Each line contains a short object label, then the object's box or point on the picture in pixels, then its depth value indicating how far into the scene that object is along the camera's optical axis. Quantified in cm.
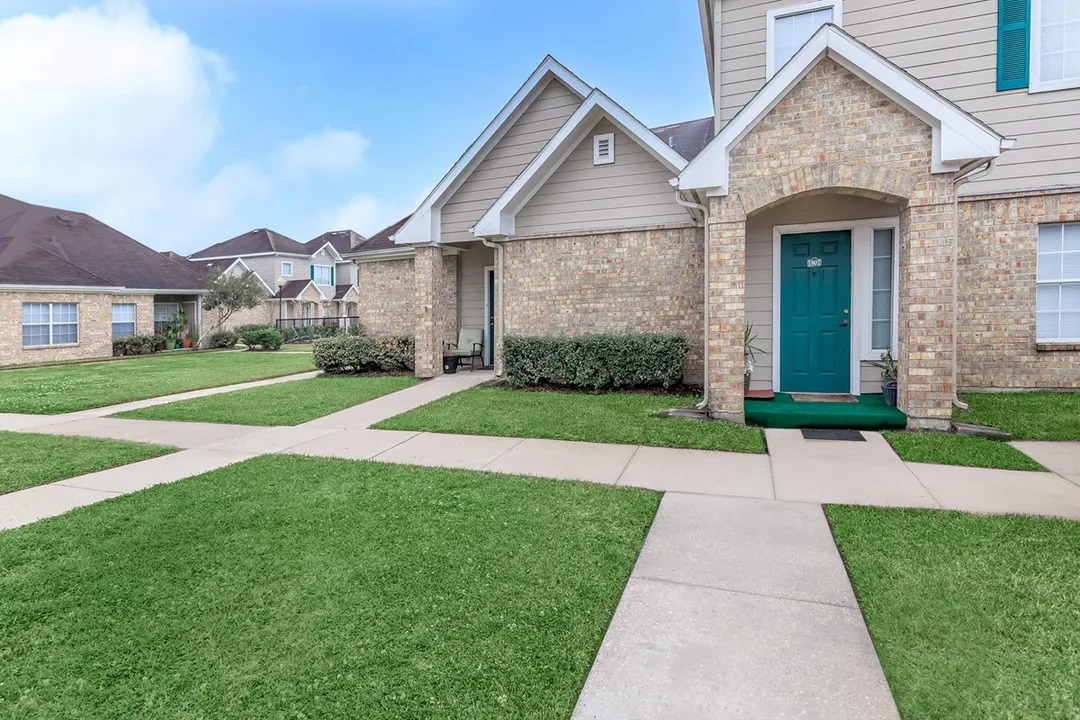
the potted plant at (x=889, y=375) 786
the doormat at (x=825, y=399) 835
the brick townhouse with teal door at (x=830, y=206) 680
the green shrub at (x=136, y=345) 2245
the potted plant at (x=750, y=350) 900
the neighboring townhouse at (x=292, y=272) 3703
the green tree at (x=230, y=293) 2608
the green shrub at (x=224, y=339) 2634
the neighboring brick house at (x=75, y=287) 1942
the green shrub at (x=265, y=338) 2494
